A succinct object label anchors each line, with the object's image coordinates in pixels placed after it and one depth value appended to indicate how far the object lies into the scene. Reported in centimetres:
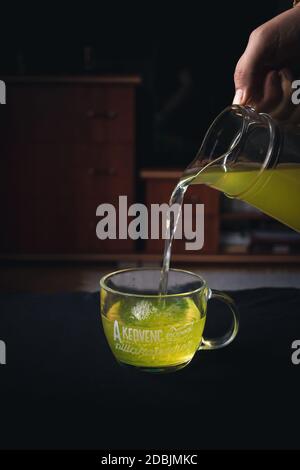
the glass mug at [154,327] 61
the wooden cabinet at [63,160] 262
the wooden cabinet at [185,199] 271
